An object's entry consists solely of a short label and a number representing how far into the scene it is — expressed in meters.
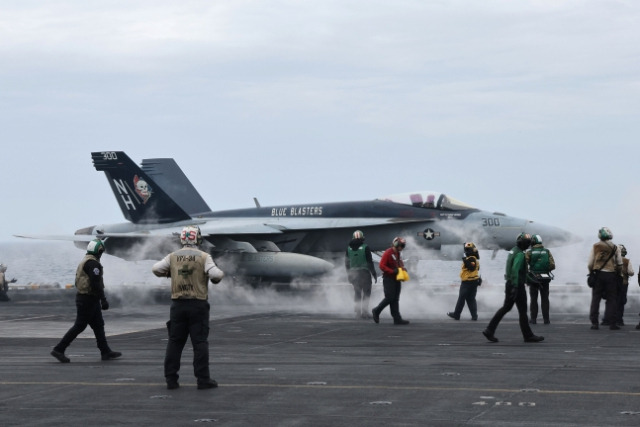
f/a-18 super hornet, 30.30
